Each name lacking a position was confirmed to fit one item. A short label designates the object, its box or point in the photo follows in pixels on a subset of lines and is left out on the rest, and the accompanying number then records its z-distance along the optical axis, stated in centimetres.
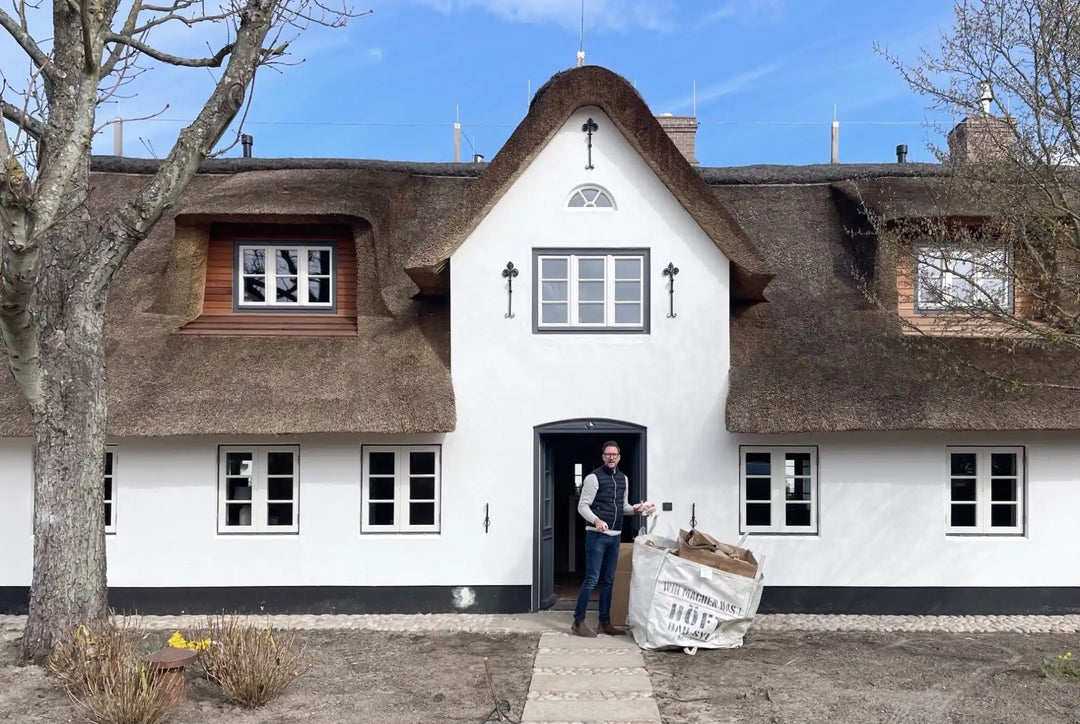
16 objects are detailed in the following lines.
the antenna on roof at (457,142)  1745
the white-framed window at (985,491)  1034
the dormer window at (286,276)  1135
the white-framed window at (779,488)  1031
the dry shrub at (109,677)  593
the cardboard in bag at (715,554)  845
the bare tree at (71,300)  747
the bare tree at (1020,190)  764
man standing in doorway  888
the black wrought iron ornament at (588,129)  1048
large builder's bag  840
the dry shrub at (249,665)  651
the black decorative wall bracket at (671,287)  1033
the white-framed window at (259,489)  1035
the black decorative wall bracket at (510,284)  1030
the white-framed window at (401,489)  1032
